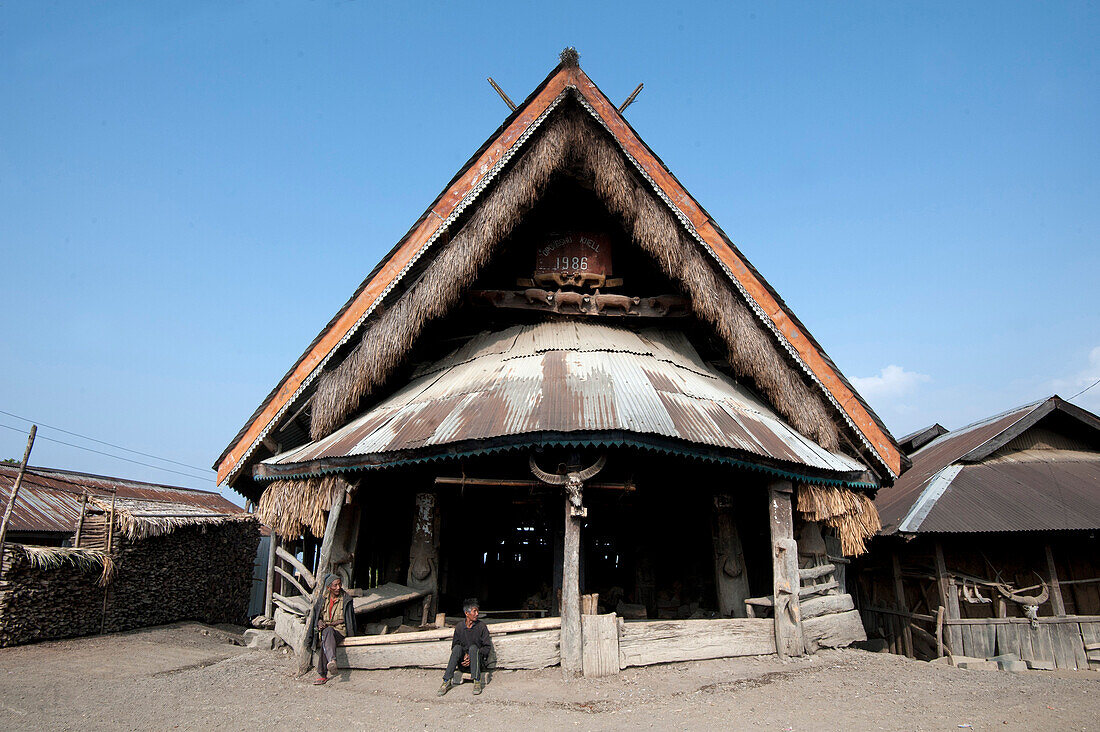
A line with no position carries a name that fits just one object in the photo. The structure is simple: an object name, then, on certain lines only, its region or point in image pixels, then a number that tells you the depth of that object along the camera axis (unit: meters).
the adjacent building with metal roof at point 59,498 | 12.88
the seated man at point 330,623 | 6.85
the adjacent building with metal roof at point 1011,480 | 11.85
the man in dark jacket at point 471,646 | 6.38
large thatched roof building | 7.25
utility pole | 10.69
